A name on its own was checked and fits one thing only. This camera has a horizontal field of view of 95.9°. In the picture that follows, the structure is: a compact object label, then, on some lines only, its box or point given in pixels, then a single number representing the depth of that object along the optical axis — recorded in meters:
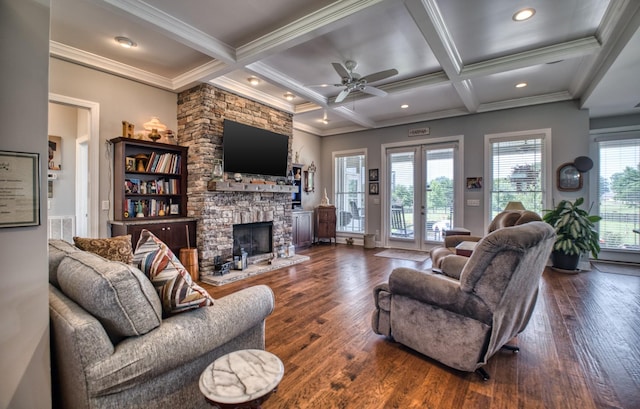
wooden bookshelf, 3.83
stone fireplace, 4.33
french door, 6.12
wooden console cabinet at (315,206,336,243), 7.25
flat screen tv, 4.57
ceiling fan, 3.54
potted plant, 4.52
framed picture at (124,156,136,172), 3.94
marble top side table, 1.02
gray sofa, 1.13
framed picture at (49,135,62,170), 4.79
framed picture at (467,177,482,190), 5.71
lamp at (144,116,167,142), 4.07
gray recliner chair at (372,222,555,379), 1.78
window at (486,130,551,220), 5.21
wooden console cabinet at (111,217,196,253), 3.73
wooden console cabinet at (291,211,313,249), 6.57
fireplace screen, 5.00
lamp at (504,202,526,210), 4.53
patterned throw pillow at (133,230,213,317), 1.40
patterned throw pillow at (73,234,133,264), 2.20
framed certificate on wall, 1.24
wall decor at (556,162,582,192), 4.93
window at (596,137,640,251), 5.10
